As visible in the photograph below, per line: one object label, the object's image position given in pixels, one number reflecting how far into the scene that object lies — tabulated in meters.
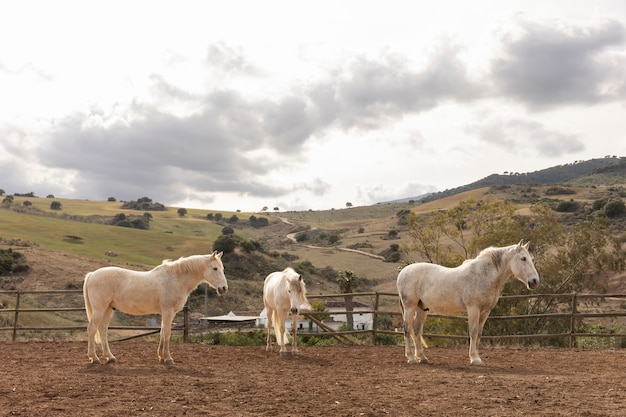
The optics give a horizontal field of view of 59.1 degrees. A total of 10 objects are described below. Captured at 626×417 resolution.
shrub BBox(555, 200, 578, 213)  57.19
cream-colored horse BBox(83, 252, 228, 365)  10.20
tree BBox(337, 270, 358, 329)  34.12
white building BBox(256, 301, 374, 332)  40.31
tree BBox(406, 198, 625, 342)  23.84
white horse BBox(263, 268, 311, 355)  11.93
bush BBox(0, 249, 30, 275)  37.88
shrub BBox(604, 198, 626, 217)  48.81
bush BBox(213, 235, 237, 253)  53.51
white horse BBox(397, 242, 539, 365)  10.46
